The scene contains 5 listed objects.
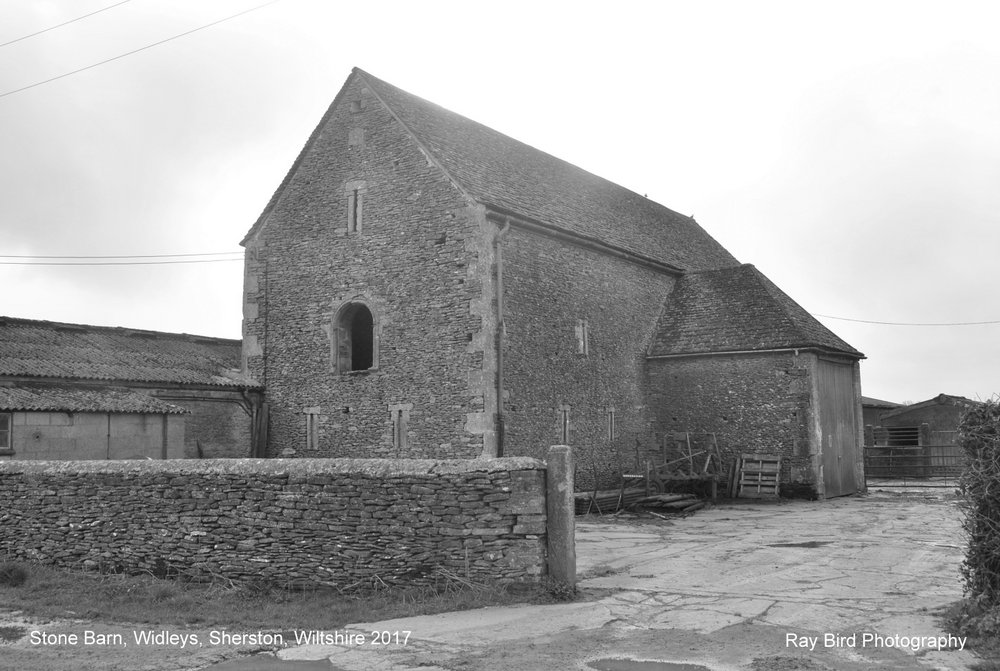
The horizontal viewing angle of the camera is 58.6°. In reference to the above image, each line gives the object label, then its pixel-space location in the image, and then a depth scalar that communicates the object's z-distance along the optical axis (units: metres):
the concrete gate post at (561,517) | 10.45
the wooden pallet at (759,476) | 24.16
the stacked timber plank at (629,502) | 20.44
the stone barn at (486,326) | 20.62
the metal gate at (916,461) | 34.34
